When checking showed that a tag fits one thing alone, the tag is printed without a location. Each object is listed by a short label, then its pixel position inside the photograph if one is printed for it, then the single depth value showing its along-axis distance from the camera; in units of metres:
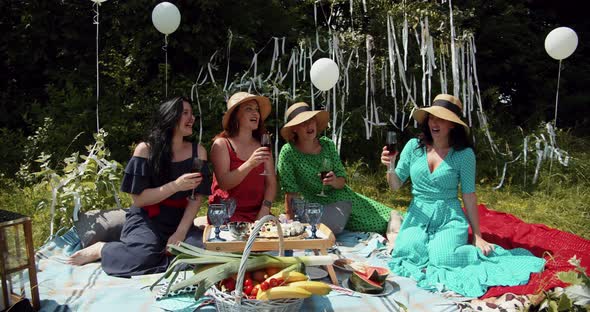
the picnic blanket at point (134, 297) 2.79
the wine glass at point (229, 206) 3.03
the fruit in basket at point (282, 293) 2.21
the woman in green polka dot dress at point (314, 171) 4.01
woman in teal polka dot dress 3.14
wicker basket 2.18
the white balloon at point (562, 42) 5.52
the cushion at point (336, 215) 4.04
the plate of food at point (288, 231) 2.92
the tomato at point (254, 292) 2.29
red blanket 2.86
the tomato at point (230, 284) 2.38
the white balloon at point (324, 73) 4.93
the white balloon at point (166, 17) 5.34
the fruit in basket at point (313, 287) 2.26
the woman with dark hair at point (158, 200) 3.28
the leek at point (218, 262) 2.32
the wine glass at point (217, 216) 2.91
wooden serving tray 2.81
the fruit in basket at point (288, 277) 2.32
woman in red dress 3.67
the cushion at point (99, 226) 3.69
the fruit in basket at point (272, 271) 2.45
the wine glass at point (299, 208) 3.16
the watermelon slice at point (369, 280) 2.96
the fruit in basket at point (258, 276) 2.41
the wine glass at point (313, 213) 3.03
